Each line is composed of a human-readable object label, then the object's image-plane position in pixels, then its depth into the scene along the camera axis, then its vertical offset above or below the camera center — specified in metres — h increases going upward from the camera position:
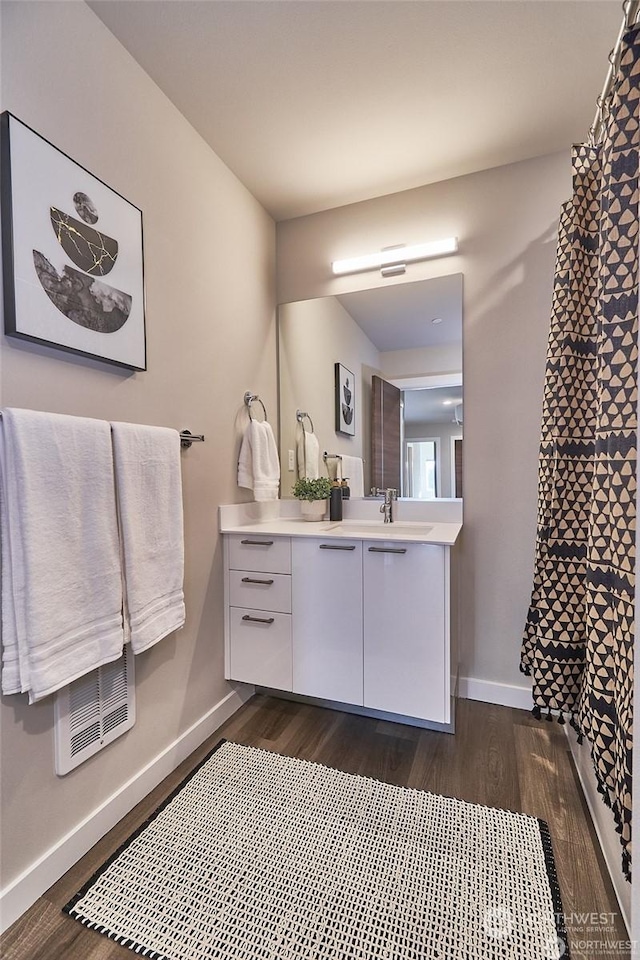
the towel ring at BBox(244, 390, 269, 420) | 2.12 +0.39
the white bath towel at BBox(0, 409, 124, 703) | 1.04 -0.19
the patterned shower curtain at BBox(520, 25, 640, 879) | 0.89 +0.02
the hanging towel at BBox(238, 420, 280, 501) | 2.04 +0.07
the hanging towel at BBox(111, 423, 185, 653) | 1.33 -0.17
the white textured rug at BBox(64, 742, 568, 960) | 1.01 -1.09
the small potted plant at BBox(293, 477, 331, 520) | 2.21 -0.10
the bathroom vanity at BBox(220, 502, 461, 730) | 1.60 -0.56
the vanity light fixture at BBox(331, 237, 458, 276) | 2.08 +1.10
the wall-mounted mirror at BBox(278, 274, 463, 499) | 2.12 +0.51
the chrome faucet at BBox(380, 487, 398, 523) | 2.17 -0.15
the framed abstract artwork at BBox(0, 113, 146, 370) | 1.08 +0.64
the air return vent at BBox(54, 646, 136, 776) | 1.20 -0.70
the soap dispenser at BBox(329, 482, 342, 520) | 2.23 -0.14
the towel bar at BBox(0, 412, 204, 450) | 1.63 +0.15
